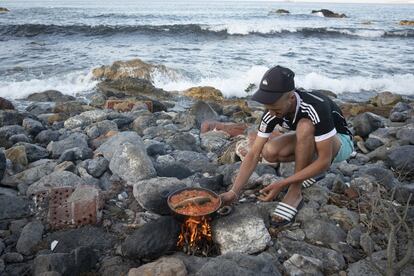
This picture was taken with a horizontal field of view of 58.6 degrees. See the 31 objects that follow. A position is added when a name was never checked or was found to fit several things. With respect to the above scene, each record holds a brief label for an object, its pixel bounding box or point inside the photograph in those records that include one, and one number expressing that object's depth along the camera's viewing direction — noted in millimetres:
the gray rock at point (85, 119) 6598
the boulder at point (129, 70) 11891
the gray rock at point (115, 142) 4628
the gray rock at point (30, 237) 3006
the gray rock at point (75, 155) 4691
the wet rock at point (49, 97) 9562
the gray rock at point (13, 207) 3436
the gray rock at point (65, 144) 5045
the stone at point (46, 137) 5696
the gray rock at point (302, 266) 2688
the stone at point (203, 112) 7281
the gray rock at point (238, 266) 2408
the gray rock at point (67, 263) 2645
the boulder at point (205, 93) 10141
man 2891
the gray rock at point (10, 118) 6307
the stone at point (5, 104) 7779
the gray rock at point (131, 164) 4059
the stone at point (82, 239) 3049
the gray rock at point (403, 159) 4590
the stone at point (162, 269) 2510
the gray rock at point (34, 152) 4824
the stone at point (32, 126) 5969
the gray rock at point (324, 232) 3109
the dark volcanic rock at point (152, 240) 2857
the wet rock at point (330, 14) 43734
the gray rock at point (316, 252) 2805
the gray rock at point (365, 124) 6379
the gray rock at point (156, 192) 3353
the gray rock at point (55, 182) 3832
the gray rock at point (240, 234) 2938
